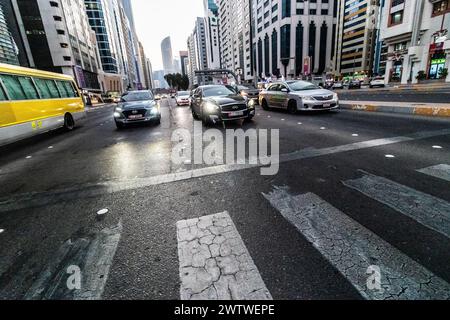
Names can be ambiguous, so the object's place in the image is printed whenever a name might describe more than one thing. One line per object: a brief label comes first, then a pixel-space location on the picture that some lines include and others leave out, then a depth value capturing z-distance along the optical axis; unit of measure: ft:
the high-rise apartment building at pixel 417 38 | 111.75
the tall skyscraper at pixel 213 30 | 547.08
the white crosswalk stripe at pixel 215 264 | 5.84
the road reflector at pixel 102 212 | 10.19
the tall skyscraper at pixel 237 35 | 343.67
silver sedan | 36.01
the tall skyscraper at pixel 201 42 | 629.51
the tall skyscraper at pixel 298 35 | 246.47
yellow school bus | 24.53
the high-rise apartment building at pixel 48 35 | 181.37
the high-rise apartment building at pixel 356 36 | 300.61
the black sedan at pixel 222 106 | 31.19
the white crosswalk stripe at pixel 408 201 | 8.18
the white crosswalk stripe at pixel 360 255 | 5.66
